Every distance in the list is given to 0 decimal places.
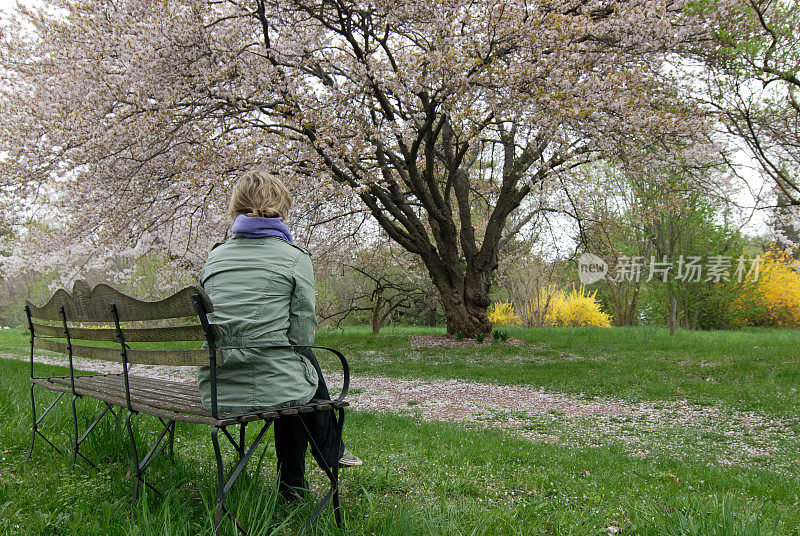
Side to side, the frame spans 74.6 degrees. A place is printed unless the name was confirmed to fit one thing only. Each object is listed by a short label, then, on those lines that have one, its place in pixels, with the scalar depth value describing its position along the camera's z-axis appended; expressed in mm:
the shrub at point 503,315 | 22484
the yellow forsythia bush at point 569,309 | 20094
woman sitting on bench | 2389
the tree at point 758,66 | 7465
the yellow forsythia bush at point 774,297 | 17891
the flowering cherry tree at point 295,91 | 8531
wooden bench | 2201
